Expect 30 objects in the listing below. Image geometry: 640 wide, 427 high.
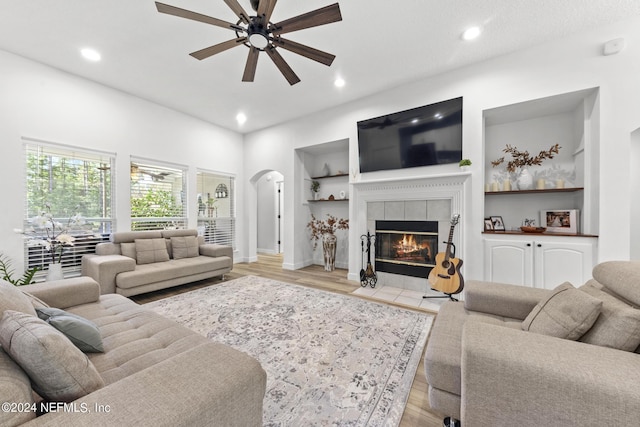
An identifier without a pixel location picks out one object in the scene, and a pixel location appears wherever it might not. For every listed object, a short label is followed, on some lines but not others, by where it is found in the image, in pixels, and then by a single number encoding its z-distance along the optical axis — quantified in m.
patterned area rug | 1.45
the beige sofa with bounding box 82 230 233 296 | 3.02
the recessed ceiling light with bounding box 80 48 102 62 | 2.89
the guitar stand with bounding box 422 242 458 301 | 3.15
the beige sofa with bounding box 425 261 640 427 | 0.81
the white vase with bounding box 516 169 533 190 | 3.06
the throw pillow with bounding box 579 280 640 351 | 0.99
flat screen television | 3.29
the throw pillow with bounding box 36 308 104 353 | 1.18
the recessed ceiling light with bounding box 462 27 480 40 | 2.52
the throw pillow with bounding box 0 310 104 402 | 0.74
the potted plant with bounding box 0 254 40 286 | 2.85
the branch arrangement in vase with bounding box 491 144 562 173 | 3.07
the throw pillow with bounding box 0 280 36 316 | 1.00
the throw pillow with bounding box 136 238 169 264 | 3.64
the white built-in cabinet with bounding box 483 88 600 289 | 2.66
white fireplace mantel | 3.23
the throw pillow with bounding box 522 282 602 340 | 1.12
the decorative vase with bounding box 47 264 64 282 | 2.99
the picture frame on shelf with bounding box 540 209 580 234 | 2.85
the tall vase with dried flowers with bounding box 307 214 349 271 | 4.75
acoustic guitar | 2.90
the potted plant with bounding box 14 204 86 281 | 2.98
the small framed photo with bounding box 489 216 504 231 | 3.32
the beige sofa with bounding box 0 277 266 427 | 0.65
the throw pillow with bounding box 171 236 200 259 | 4.07
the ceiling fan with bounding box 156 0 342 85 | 1.75
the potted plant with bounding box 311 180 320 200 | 5.28
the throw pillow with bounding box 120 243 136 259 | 3.54
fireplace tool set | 3.78
